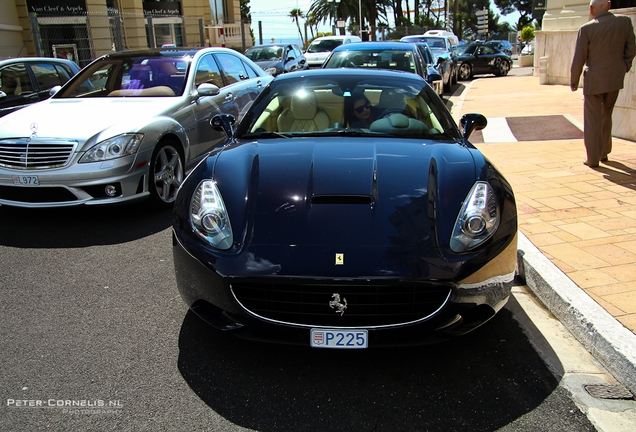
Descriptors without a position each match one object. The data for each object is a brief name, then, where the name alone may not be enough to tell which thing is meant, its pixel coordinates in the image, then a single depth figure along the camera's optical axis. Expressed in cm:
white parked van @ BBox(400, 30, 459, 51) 2230
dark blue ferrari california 256
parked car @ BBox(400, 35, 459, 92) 1607
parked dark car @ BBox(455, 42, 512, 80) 2305
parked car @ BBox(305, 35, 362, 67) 2317
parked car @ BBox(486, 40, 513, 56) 3863
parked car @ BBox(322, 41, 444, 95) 948
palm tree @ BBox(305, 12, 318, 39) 6291
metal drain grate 260
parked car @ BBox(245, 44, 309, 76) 1905
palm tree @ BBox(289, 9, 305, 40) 9900
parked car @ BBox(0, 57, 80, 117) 857
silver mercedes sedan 505
